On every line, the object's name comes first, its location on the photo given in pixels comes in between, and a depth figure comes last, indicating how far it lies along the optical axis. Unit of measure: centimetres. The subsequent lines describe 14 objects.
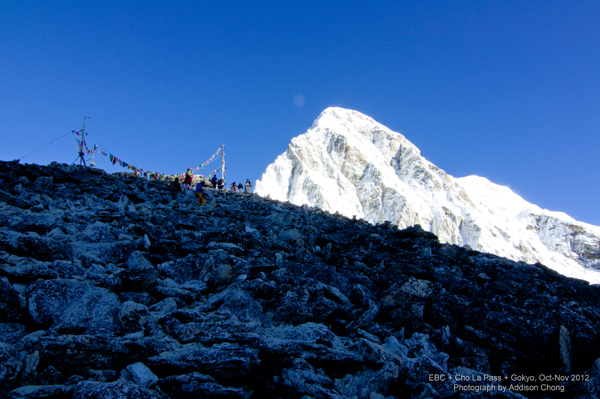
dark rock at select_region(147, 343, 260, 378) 468
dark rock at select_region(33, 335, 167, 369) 449
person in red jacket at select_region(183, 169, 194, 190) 2309
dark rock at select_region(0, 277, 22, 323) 525
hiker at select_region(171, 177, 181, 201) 1880
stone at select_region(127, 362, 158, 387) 427
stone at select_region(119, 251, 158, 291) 674
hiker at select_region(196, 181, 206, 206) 1719
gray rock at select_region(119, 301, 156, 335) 550
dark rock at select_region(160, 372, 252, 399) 431
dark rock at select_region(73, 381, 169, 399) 377
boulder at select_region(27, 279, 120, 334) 530
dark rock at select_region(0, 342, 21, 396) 395
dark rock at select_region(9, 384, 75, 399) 380
